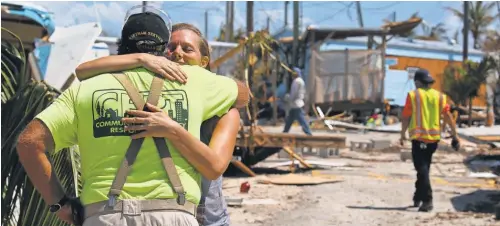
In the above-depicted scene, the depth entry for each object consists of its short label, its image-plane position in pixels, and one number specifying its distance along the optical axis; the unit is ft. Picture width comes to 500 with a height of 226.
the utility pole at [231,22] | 141.82
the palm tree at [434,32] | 185.42
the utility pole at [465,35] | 123.34
